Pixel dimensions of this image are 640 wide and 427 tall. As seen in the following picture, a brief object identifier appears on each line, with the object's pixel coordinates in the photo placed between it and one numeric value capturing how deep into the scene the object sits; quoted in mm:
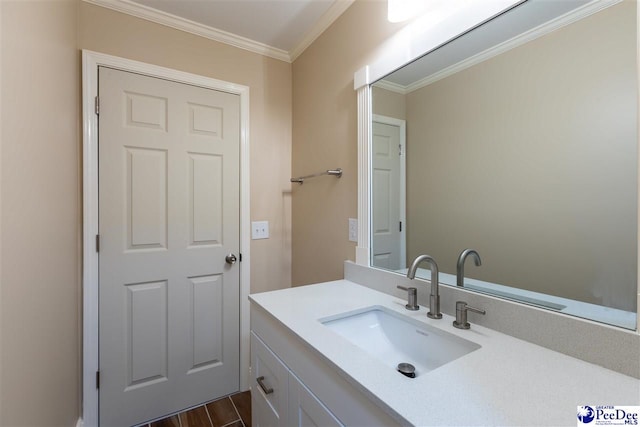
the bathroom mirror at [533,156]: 708
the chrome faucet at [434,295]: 970
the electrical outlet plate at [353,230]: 1483
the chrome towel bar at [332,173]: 1585
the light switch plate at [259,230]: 1972
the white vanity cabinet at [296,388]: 652
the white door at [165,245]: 1553
